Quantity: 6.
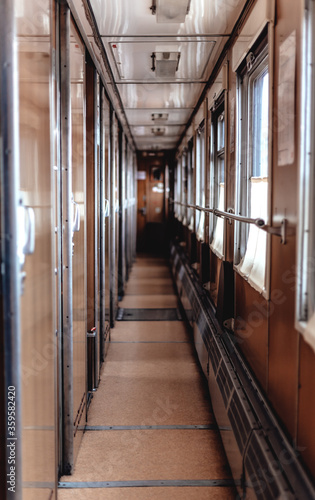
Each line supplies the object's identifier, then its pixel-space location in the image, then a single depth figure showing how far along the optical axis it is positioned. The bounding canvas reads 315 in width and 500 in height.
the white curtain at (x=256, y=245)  2.95
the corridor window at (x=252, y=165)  3.05
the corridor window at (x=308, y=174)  1.88
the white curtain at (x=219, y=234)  4.72
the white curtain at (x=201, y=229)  6.48
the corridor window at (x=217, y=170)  4.95
